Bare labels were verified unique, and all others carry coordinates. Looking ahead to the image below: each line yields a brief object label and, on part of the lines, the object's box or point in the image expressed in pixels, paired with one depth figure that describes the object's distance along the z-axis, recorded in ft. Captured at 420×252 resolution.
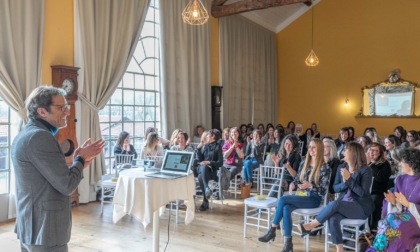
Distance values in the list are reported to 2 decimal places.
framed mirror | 32.91
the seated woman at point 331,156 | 13.71
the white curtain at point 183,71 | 25.48
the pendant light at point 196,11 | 16.25
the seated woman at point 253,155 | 22.99
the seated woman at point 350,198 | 11.81
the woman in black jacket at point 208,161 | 18.79
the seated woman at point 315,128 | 35.37
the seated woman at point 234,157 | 21.13
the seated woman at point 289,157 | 15.53
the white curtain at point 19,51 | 16.03
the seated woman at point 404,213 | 10.31
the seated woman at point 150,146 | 19.53
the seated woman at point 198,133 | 27.33
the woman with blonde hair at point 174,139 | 20.51
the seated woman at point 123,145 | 20.16
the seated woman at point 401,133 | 24.80
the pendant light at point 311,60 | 29.67
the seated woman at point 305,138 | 30.18
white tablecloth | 11.25
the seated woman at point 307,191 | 12.77
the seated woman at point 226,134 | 23.45
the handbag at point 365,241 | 12.16
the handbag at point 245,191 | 21.39
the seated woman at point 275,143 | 24.20
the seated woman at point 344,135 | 23.79
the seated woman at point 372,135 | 21.52
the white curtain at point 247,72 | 31.78
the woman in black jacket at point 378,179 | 14.02
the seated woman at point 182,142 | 19.29
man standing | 6.20
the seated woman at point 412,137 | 22.25
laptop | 11.94
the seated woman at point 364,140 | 18.71
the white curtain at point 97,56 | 19.38
